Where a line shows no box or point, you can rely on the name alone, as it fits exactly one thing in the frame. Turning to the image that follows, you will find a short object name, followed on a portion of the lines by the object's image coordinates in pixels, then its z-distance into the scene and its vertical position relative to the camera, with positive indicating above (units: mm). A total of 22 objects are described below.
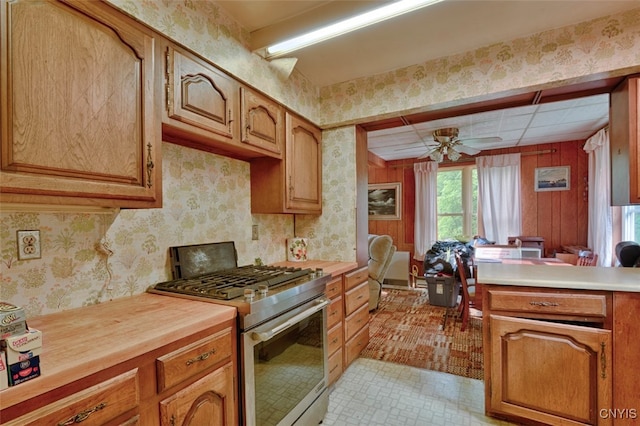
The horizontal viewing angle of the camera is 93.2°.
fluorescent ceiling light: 1505 +1033
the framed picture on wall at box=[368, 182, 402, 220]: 5891 +185
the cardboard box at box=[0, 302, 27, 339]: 752 -268
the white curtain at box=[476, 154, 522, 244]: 4930 +214
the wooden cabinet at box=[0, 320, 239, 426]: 807 -567
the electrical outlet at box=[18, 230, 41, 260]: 1181 -113
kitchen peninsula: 1632 -788
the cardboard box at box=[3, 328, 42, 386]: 731 -346
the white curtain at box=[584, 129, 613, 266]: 3834 +93
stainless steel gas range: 1383 -566
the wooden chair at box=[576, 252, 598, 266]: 3434 -612
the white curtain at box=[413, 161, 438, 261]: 5488 +44
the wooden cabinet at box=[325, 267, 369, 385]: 2211 -873
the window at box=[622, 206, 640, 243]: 3484 -208
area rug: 2607 -1326
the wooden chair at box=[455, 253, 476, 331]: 3248 -926
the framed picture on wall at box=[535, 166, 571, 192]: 4727 +460
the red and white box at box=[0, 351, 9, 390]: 713 -369
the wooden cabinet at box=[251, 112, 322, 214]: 2277 +272
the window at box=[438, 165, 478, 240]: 5367 +124
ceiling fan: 3836 +825
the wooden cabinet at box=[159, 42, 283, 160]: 1465 +575
